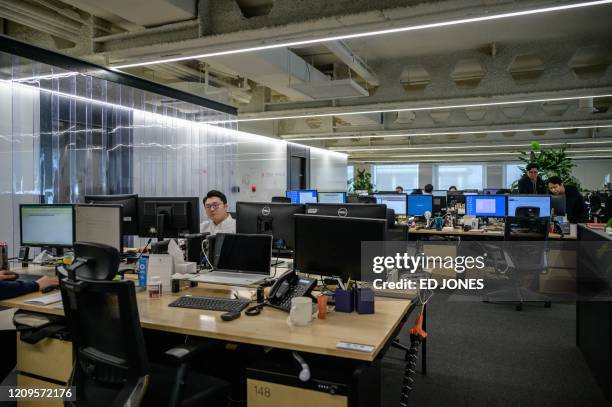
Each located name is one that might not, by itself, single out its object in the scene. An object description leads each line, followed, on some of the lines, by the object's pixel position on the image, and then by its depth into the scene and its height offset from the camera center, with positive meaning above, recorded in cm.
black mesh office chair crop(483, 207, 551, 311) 489 -66
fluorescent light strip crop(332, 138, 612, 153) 1211 +163
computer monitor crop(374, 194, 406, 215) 690 -4
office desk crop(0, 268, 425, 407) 174 -59
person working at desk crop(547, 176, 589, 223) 597 -4
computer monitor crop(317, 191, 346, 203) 774 +6
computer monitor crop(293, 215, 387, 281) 234 -25
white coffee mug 200 -53
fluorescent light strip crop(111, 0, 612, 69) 325 +153
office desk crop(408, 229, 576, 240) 583 -48
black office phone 231 -50
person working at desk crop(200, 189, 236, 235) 382 -12
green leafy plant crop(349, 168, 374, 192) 1513 +59
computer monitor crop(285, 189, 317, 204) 823 +8
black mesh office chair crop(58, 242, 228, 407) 170 -61
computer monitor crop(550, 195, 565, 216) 589 -7
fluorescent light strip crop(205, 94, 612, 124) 629 +151
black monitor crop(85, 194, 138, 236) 364 -9
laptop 262 -39
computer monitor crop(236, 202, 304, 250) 312 -15
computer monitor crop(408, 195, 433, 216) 682 -8
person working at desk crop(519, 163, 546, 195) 664 +26
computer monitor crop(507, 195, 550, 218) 587 -4
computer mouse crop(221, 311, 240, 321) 207 -57
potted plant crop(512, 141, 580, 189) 736 +63
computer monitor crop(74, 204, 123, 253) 302 -18
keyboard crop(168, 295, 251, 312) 227 -57
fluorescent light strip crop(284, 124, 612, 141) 892 +153
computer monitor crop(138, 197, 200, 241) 350 -13
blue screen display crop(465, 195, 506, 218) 623 -9
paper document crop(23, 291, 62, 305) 239 -57
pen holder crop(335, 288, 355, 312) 221 -53
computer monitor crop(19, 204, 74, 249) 325 -20
